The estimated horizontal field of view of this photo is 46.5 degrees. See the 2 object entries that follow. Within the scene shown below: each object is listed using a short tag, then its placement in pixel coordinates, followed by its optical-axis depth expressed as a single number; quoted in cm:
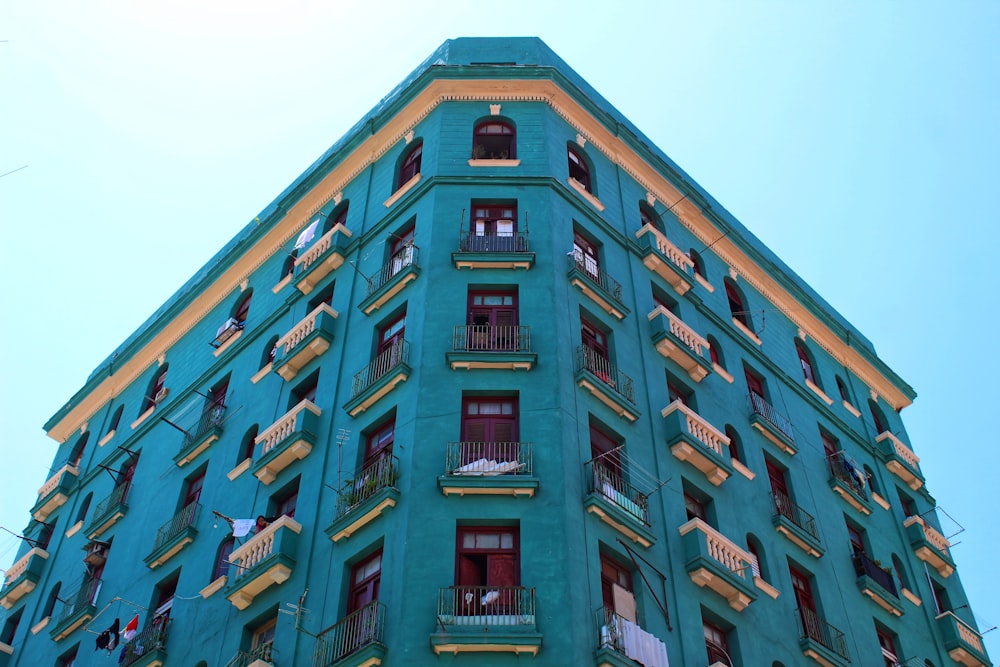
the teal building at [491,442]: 2527
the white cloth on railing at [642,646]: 2400
